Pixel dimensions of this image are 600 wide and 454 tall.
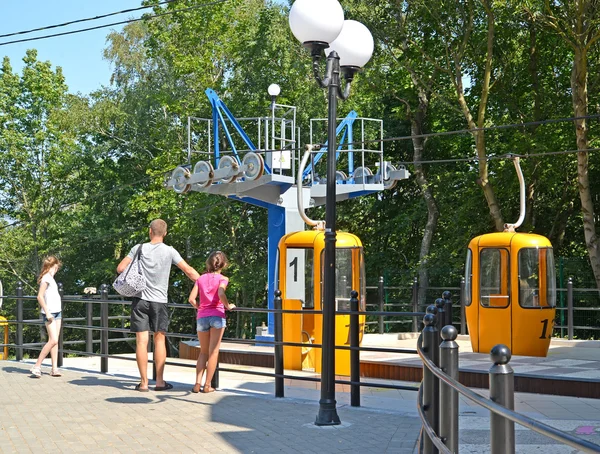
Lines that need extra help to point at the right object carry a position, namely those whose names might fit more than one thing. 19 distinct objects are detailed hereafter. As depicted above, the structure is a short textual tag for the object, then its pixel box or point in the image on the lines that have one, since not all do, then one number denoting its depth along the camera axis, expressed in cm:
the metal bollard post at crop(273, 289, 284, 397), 1052
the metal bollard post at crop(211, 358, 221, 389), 1122
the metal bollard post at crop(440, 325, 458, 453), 411
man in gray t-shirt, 1075
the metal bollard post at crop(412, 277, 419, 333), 2139
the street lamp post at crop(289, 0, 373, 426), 875
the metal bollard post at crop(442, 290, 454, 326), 836
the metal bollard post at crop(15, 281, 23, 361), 1523
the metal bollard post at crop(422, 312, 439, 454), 473
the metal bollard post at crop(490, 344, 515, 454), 274
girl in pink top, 1055
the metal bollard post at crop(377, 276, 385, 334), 2174
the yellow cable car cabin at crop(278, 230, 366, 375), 1439
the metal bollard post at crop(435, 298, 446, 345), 591
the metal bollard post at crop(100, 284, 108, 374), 1293
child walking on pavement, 1247
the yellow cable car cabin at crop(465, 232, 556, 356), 1570
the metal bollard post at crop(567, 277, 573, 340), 1992
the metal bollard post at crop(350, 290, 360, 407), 982
